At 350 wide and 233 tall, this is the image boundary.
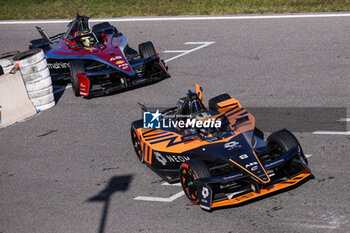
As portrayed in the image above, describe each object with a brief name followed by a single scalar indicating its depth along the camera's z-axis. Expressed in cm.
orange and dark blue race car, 1507
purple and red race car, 2570
